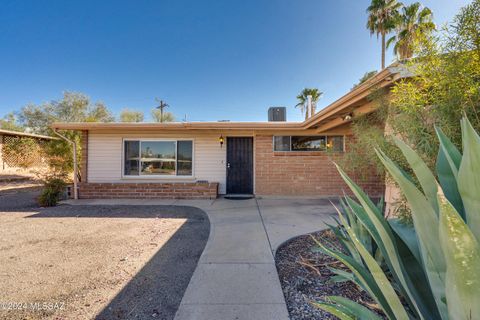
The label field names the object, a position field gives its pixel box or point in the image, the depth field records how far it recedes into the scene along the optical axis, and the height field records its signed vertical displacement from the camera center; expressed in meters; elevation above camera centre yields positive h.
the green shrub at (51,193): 6.06 -0.89
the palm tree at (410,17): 10.60 +7.69
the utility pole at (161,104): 17.65 +4.96
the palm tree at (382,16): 11.65 +8.45
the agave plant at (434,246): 0.54 -0.27
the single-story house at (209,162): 7.14 +0.03
